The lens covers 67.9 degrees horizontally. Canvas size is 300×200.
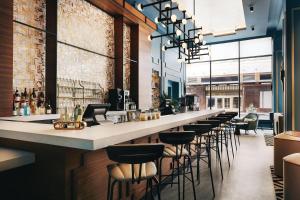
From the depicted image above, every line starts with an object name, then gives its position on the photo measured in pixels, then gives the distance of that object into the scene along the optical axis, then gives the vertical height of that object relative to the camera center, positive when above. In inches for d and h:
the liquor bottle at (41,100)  155.0 +1.2
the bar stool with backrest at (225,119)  168.0 -13.7
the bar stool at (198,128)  107.8 -12.9
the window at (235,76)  413.7 +51.6
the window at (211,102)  474.8 -1.1
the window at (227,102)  499.0 -1.2
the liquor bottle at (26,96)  146.7 +3.8
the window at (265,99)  462.8 +5.1
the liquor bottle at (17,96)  140.2 +3.3
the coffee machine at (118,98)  222.5 +3.6
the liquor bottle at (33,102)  147.8 -0.2
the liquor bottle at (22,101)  141.6 +0.4
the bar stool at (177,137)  86.9 -13.9
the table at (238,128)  332.1 -40.2
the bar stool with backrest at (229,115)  185.4 -12.1
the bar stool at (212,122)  134.3 -12.5
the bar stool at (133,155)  61.5 -15.0
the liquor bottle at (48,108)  153.6 -4.8
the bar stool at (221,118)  166.2 -12.5
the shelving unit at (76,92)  174.7 +8.0
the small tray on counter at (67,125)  79.4 -8.5
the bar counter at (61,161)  66.0 -19.4
